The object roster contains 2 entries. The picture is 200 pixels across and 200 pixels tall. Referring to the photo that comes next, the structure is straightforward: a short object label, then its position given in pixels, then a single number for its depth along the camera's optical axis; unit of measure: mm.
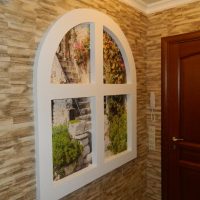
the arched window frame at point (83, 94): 1318
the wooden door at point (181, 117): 2086
